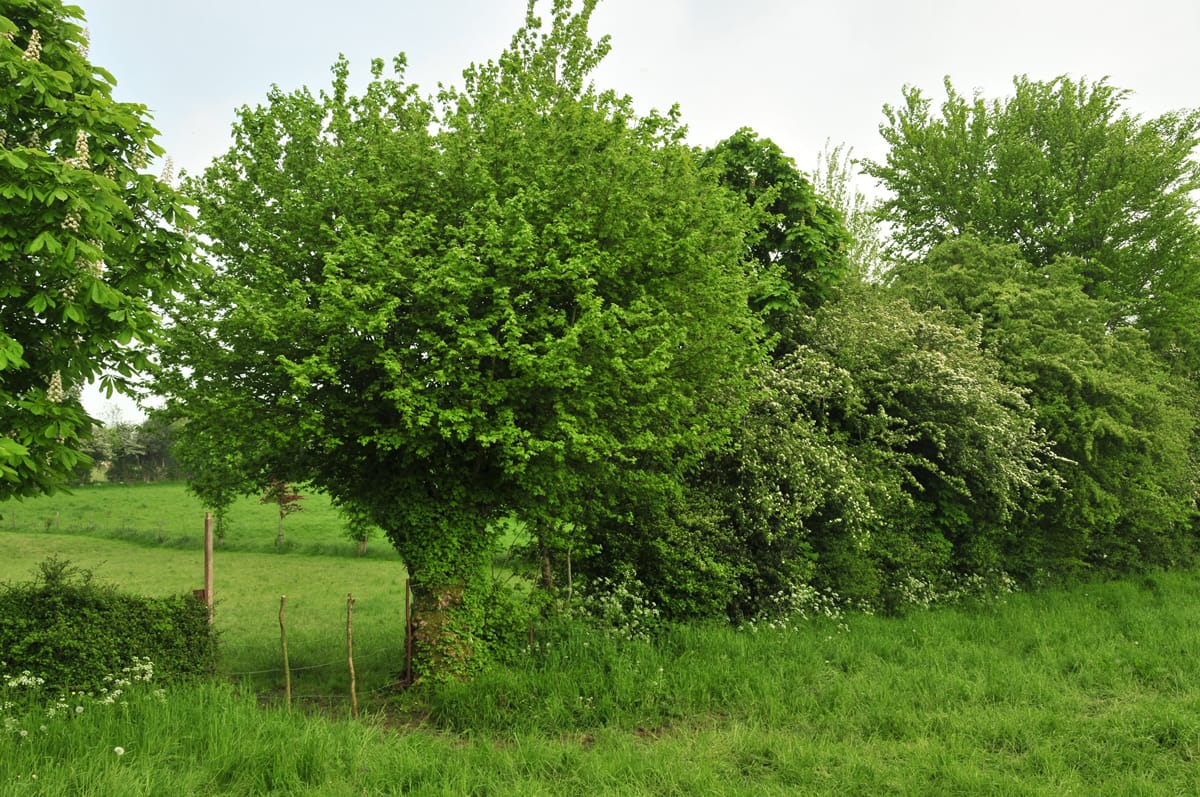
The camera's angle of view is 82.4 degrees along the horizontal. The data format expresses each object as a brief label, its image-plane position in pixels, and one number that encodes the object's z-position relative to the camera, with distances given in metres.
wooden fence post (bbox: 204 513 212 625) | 9.26
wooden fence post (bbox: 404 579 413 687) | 9.81
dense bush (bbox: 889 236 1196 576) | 16.19
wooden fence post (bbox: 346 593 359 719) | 8.41
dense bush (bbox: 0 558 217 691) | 7.73
